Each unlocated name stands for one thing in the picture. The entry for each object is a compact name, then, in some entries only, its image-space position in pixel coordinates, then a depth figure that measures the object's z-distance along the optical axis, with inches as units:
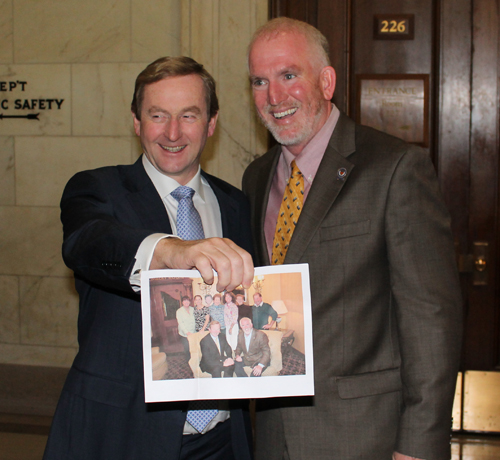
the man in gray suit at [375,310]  69.4
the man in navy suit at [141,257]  53.7
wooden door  147.7
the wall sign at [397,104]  151.9
